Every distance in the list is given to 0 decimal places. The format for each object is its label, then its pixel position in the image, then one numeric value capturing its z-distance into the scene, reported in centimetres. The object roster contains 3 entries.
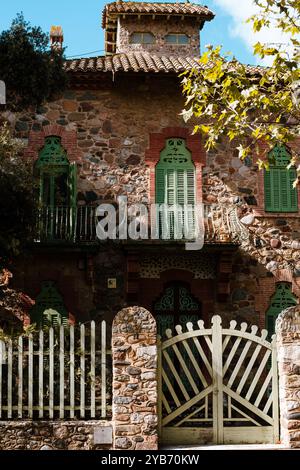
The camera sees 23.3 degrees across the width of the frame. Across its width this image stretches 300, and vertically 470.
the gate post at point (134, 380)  1035
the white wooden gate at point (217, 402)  1080
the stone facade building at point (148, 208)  1695
